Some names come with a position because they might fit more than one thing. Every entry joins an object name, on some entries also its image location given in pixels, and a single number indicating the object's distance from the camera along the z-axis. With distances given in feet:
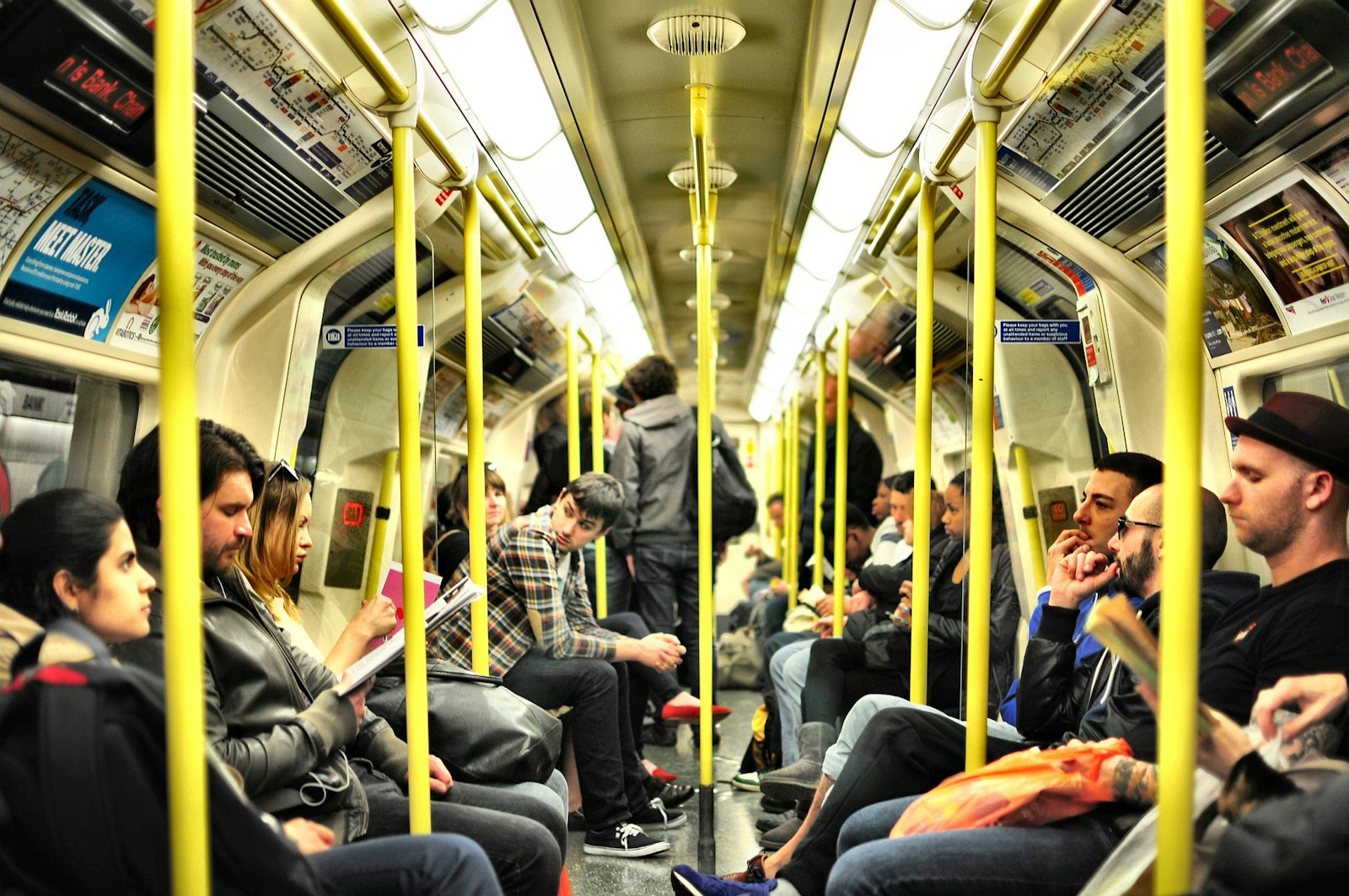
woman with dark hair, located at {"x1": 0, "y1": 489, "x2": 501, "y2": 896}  4.77
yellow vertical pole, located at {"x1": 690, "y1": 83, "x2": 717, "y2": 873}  12.10
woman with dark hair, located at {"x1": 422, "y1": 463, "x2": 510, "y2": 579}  14.17
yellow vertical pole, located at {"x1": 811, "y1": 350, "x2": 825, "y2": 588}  20.69
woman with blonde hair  7.89
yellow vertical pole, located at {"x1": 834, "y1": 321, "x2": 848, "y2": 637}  17.02
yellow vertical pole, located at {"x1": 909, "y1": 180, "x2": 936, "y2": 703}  10.53
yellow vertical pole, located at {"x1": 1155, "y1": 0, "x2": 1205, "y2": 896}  4.85
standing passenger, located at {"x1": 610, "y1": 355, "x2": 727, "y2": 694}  17.70
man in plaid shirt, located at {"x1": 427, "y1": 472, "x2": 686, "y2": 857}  12.52
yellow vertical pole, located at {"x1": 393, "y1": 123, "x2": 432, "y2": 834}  7.52
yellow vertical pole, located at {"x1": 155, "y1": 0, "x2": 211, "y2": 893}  4.77
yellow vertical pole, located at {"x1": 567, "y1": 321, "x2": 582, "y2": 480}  18.04
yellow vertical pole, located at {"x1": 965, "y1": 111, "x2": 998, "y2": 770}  8.52
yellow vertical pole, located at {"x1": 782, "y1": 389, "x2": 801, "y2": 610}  23.11
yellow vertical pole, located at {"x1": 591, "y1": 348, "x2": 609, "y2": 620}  17.76
